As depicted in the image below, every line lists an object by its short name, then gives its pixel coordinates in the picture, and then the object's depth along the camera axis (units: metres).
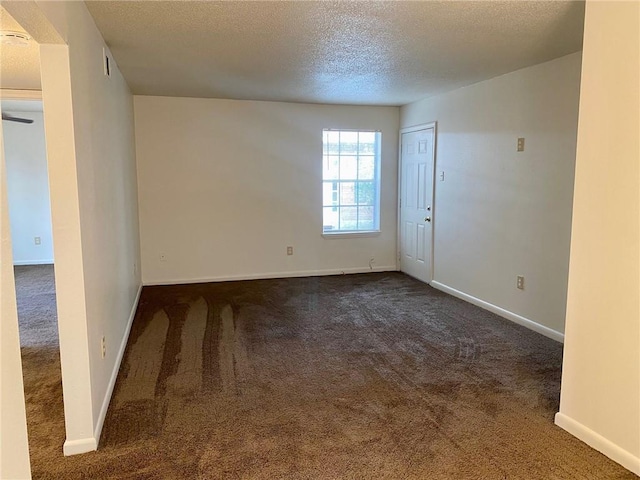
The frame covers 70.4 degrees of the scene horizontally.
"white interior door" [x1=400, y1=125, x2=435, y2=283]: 5.46
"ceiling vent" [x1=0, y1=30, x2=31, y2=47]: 2.62
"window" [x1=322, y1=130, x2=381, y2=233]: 6.04
